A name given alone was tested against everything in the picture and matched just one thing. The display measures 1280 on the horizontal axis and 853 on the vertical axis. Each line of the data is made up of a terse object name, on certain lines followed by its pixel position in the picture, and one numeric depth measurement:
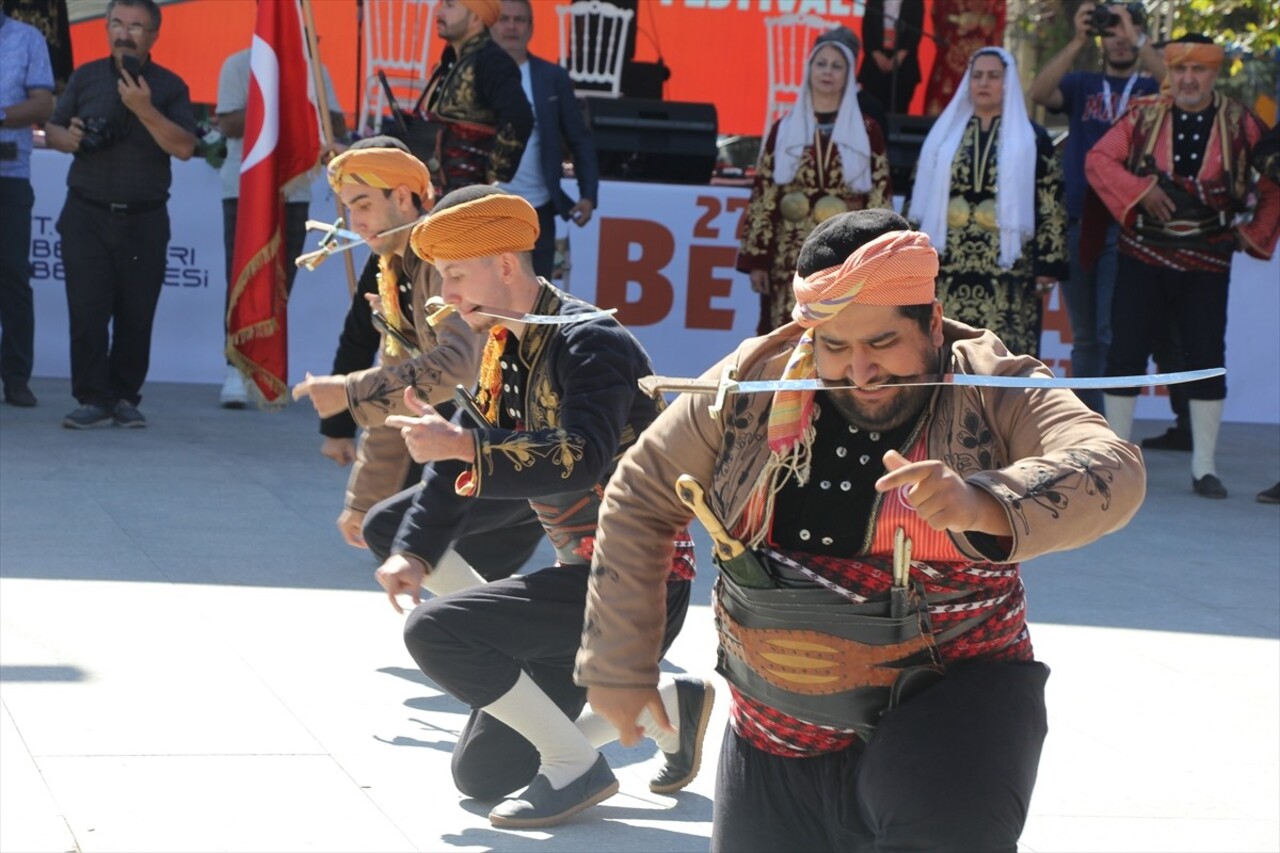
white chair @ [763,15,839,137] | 13.93
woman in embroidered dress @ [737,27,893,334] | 9.16
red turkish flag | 9.04
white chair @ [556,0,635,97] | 12.90
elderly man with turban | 8.47
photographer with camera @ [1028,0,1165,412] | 9.55
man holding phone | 8.87
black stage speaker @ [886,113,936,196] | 11.68
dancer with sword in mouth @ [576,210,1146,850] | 2.78
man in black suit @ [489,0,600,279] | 9.34
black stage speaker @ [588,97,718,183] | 11.27
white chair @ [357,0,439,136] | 12.08
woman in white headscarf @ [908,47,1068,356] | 8.72
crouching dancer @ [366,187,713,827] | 4.03
